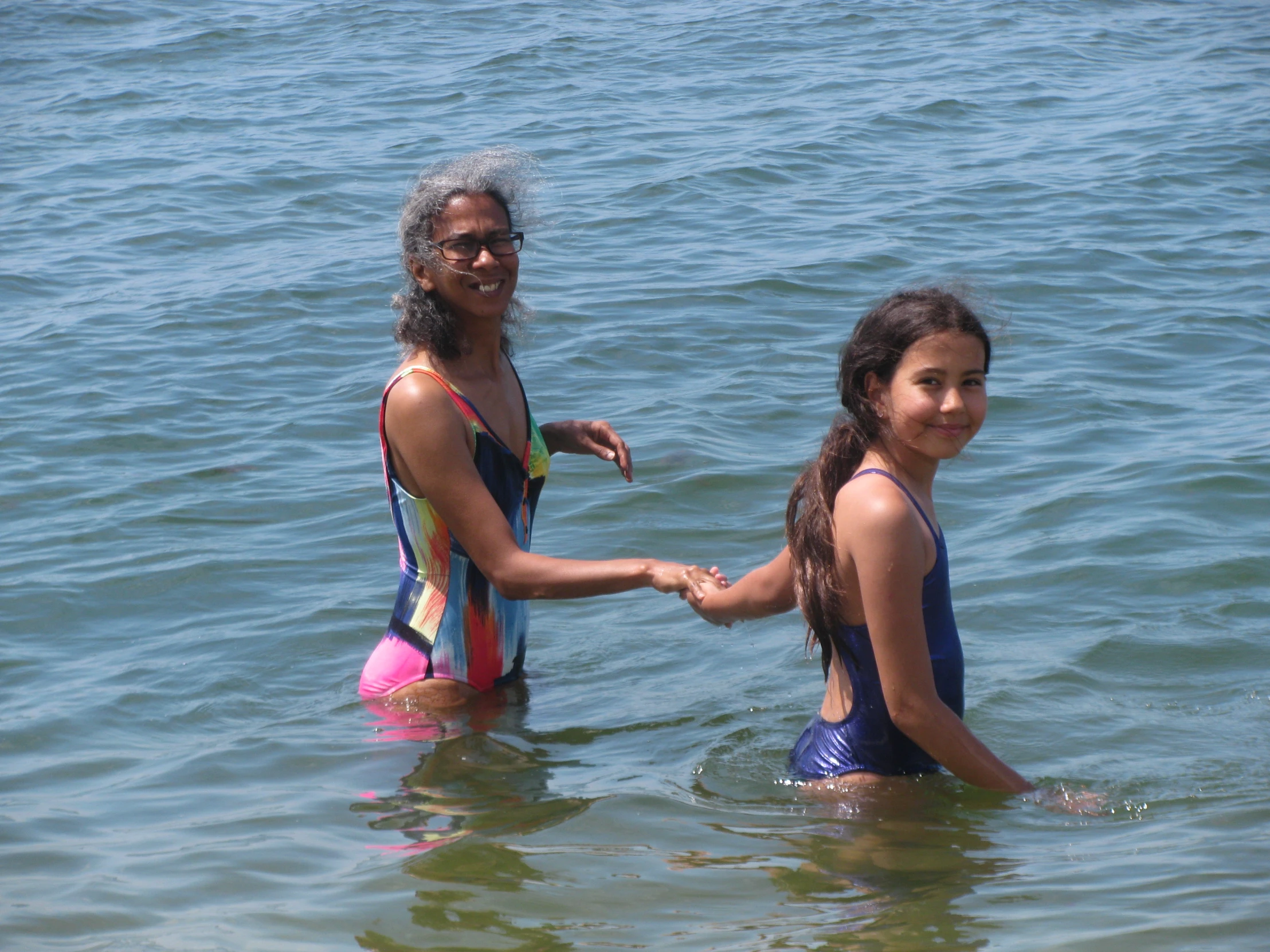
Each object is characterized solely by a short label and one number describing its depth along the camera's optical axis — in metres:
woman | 8.08
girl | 6.84
